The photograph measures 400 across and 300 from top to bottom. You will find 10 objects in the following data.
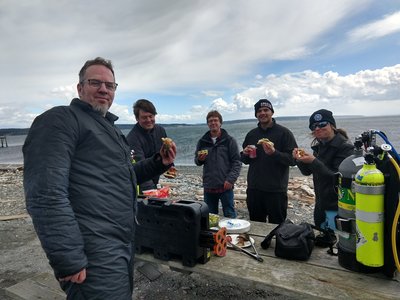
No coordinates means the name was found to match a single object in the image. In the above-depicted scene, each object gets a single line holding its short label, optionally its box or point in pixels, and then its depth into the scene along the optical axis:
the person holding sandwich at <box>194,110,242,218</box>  5.75
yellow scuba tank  2.14
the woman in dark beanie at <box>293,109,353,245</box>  3.84
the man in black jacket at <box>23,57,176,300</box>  1.91
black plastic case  2.75
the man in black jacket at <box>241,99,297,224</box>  5.08
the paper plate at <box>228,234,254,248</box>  3.16
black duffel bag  2.72
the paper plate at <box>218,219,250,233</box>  3.55
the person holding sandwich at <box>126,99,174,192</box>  4.85
